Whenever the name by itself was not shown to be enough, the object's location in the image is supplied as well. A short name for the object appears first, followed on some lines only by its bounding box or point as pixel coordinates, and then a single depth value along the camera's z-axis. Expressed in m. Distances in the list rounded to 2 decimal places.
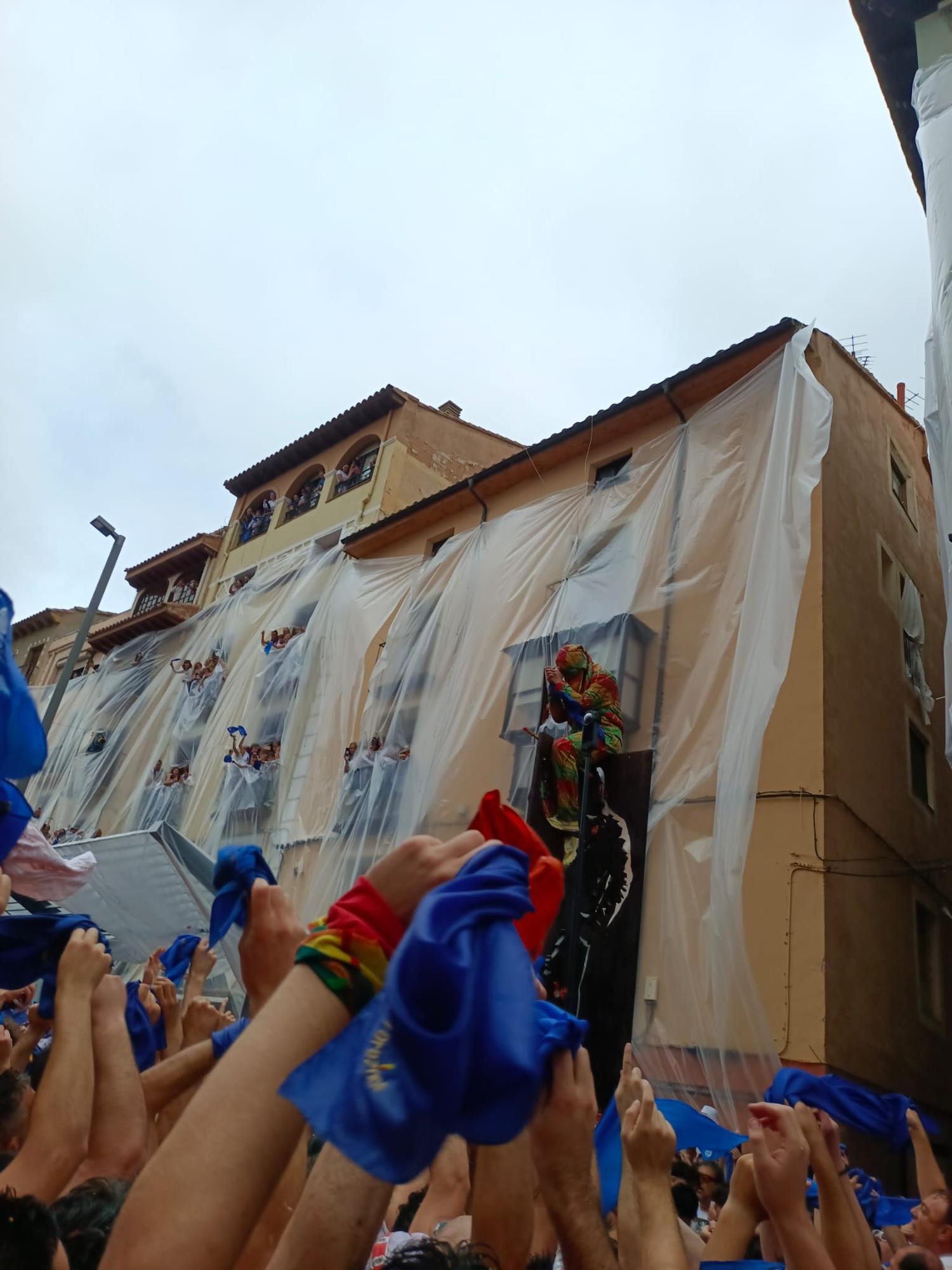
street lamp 11.68
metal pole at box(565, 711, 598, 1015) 5.95
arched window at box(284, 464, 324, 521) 19.45
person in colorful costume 8.95
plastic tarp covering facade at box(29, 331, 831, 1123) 7.00
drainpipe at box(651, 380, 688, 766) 8.91
